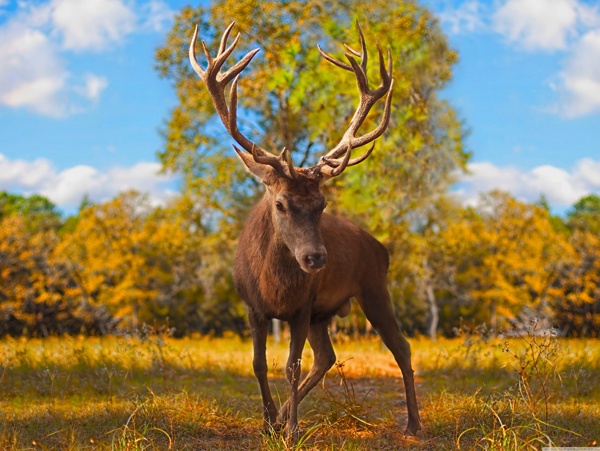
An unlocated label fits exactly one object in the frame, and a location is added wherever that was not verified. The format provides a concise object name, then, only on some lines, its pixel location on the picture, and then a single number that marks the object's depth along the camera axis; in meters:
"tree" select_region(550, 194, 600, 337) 23.19
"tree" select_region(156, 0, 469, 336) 12.64
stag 5.36
